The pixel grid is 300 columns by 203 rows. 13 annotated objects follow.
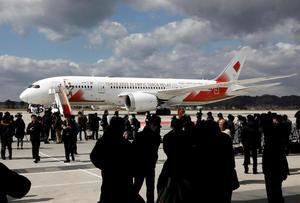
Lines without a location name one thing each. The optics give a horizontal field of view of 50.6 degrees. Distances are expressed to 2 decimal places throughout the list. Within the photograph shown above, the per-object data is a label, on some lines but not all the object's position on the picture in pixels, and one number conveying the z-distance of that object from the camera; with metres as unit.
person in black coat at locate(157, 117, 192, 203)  3.95
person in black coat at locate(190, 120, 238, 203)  3.96
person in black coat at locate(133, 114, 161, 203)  5.56
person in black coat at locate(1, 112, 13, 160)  10.72
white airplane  28.31
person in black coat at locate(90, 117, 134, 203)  3.84
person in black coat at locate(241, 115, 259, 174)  8.93
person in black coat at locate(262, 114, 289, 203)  5.46
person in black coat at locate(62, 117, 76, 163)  10.31
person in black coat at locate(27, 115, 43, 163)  10.35
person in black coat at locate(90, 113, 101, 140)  15.72
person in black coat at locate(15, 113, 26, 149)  12.73
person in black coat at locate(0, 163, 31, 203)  2.59
